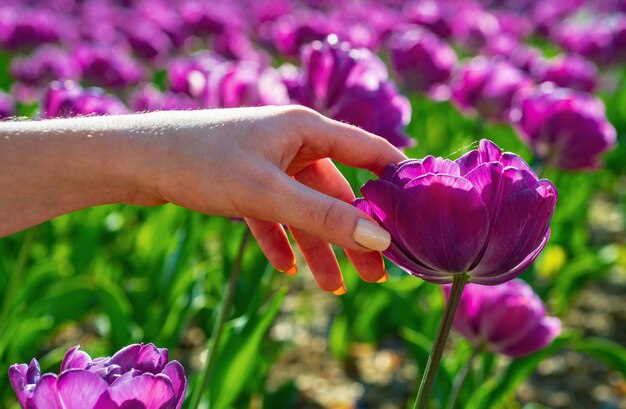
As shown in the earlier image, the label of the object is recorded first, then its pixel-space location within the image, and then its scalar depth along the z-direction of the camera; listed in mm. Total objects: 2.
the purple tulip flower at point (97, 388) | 919
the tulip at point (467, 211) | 1059
